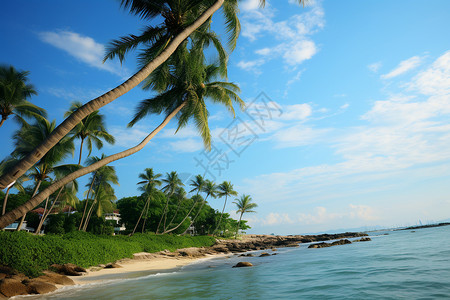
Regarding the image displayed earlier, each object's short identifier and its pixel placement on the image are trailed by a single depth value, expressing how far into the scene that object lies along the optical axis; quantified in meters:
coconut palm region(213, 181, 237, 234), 46.41
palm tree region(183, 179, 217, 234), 42.90
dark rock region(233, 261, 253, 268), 14.98
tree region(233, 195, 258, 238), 51.47
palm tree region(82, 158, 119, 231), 25.55
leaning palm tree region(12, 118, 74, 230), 16.56
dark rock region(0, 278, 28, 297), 7.67
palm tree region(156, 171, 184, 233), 37.84
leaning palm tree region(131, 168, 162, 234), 33.88
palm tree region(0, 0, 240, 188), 5.10
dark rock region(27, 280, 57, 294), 8.30
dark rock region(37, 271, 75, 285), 9.85
